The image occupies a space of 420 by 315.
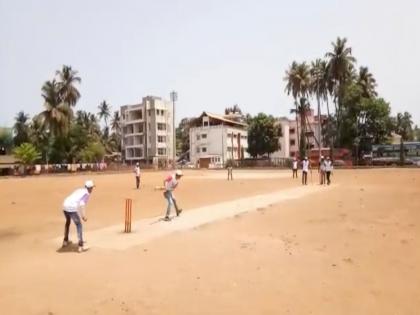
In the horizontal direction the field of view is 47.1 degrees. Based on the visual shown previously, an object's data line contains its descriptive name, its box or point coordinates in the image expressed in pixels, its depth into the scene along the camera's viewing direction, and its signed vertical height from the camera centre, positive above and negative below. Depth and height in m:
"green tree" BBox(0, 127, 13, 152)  76.19 +3.96
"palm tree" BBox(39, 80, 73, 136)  62.44 +6.58
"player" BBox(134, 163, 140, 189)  28.67 -0.85
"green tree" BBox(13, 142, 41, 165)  59.17 +1.17
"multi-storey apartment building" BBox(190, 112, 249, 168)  83.12 +3.40
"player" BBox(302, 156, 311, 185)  28.66 -0.64
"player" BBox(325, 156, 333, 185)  28.26 -0.60
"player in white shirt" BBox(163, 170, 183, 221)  13.80 -0.70
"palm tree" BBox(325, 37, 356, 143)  64.12 +12.42
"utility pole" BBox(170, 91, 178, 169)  68.38 +9.08
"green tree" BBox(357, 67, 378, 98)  67.62 +10.79
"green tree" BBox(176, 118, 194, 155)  95.94 +4.84
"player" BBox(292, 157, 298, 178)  36.82 -0.66
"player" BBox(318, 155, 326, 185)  28.55 -0.90
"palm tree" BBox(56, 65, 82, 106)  66.69 +10.71
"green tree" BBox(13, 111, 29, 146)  74.69 +5.36
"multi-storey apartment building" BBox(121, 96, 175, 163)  87.06 +5.62
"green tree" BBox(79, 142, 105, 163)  68.81 +1.35
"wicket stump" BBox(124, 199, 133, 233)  11.90 -1.45
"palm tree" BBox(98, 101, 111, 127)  108.41 +11.49
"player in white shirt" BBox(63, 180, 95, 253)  9.73 -0.90
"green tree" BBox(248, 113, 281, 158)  75.31 +3.94
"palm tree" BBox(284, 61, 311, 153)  69.88 +11.52
